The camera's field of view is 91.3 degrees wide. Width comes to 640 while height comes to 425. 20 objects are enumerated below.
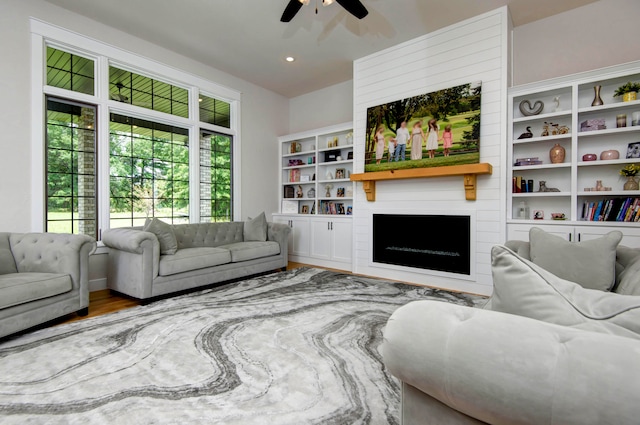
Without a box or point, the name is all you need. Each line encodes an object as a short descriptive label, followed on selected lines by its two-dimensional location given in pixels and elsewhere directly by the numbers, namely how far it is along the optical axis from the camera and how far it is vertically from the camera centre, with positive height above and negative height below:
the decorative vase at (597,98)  3.37 +1.22
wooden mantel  3.75 +0.47
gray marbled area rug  1.56 -1.01
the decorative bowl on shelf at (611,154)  3.34 +0.61
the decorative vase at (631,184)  3.18 +0.28
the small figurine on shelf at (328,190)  5.88 +0.36
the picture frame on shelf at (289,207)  6.27 +0.04
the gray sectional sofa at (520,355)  0.58 -0.31
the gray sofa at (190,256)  3.36 -0.59
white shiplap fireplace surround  3.76 +1.12
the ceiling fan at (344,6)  2.93 +1.95
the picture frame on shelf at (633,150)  3.20 +0.63
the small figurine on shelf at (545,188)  3.67 +0.27
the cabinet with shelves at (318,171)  5.62 +0.73
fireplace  4.04 -0.44
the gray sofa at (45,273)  2.49 -0.57
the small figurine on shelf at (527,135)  3.76 +0.91
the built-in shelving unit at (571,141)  3.29 +0.80
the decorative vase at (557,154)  3.57 +0.65
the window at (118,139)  3.62 +0.95
